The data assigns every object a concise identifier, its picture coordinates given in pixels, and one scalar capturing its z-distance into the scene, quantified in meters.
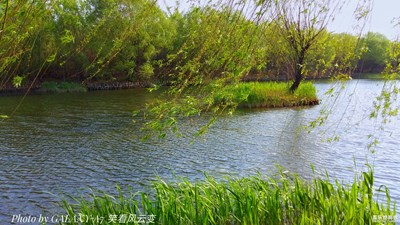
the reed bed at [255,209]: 4.53
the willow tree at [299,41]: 21.30
